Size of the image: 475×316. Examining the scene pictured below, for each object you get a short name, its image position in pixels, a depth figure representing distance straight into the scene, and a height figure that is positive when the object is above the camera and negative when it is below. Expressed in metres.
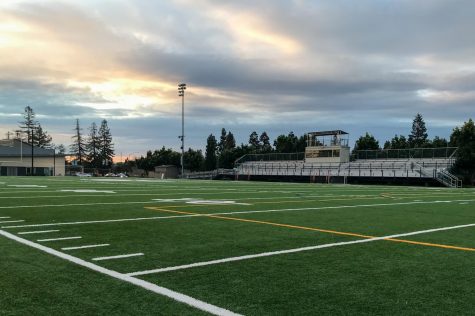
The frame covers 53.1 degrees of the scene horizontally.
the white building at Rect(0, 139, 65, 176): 87.22 +1.15
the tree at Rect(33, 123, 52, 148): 125.00 +7.88
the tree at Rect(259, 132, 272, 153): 133.76 +8.29
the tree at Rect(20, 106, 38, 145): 120.38 +11.36
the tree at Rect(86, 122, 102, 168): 130.12 +5.20
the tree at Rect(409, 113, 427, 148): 104.28 +8.52
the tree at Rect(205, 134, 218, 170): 99.26 +3.19
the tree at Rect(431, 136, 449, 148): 74.62 +4.17
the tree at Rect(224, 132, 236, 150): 132.75 +7.58
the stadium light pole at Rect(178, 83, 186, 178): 67.62 +8.53
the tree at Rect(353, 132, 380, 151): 80.00 +4.02
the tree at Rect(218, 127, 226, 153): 129.41 +7.74
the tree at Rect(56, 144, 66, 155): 164.54 +6.60
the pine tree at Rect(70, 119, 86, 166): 131.75 +5.50
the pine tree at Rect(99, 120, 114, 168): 131.25 +6.05
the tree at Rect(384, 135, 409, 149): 86.35 +4.62
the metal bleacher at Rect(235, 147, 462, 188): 51.33 +0.13
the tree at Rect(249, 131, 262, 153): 133.25 +8.11
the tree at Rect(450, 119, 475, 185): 50.56 +1.70
